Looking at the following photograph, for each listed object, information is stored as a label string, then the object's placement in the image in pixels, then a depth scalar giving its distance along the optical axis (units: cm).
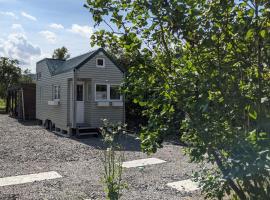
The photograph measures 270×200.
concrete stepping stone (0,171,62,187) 589
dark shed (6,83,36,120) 2130
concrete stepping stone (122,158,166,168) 749
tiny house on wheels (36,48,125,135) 1374
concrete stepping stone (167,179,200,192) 539
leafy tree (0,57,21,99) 3300
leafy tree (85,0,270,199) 216
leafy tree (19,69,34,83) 3525
